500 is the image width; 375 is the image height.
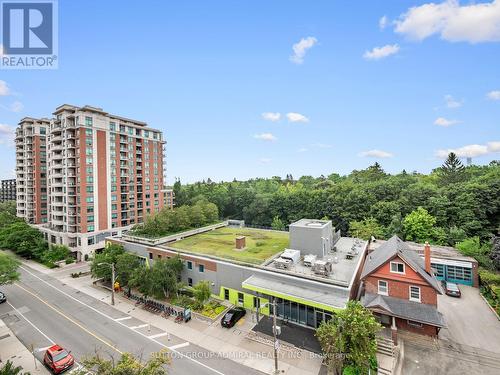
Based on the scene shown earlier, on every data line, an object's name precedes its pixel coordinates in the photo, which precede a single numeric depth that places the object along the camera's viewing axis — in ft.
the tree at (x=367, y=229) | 161.99
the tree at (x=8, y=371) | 47.81
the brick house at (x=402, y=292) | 76.28
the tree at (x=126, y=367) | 43.66
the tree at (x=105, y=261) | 115.55
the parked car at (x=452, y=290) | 102.27
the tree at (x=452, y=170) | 211.20
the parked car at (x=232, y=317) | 85.80
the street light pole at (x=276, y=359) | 64.23
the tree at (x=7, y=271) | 96.77
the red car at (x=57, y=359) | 65.71
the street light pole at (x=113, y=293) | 103.66
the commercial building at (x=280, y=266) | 83.92
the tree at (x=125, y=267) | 110.93
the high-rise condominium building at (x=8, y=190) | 412.71
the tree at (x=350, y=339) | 58.54
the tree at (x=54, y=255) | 157.99
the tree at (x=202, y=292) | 95.76
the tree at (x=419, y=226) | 150.61
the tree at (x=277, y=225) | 215.51
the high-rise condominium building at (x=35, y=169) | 216.54
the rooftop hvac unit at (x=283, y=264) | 97.64
